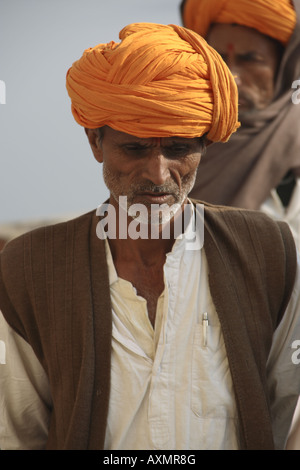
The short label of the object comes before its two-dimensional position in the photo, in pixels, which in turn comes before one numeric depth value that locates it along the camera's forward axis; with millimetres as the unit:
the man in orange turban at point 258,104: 4264
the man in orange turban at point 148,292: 3534
